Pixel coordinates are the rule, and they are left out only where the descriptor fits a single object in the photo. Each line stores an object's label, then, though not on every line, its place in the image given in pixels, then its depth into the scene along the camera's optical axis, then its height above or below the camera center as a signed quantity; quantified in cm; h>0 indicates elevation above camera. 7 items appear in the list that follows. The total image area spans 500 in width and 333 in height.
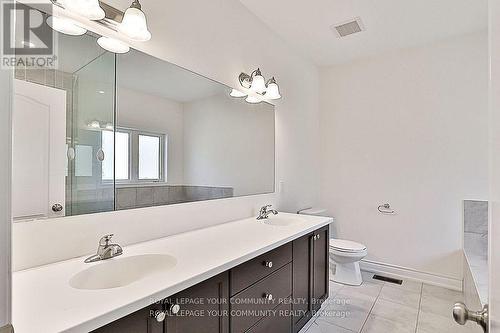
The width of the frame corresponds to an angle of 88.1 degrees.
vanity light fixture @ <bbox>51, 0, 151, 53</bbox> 116 +72
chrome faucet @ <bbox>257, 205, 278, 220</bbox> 224 -40
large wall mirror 108 +17
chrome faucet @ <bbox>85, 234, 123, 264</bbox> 115 -39
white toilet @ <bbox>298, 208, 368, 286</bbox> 266 -99
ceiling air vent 249 +140
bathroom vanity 78 -46
